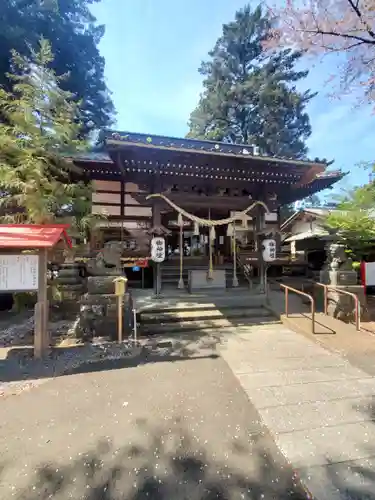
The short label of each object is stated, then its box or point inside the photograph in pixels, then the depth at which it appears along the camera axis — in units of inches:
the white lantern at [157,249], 284.8
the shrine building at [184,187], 275.0
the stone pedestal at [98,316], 189.2
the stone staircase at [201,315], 216.8
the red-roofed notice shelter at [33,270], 156.9
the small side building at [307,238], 463.8
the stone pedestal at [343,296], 236.5
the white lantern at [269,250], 319.3
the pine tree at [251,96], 794.8
